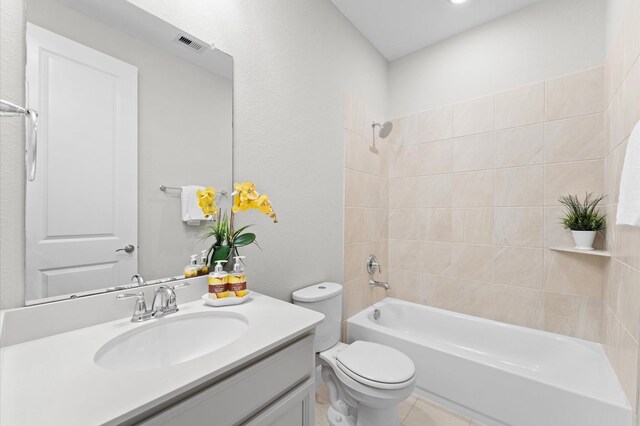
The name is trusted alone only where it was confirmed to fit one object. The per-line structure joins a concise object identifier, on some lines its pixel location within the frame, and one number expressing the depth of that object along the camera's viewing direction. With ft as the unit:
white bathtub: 4.19
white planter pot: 5.31
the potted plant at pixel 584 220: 5.35
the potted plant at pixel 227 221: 3.85
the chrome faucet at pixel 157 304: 3.07
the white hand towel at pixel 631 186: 3.09
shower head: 7.26
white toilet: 4.16
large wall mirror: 2.73
